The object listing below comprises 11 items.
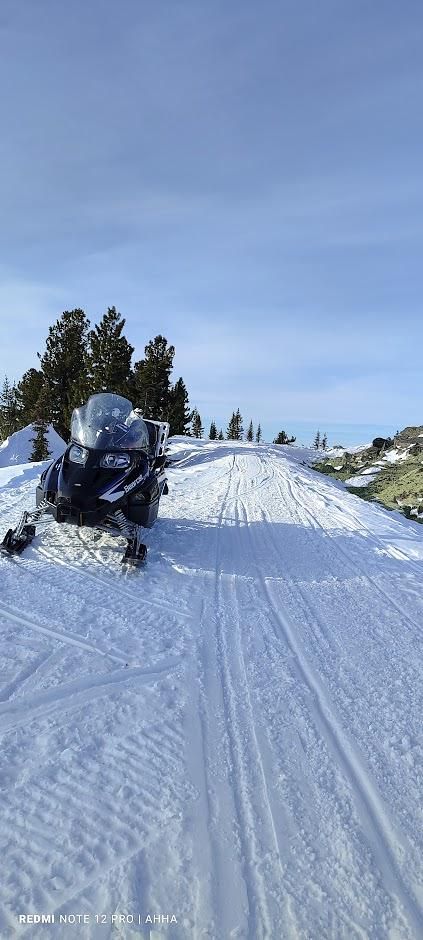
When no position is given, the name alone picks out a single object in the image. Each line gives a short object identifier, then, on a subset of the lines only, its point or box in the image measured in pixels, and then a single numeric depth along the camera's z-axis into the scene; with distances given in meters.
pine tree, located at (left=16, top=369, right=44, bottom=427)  39.16
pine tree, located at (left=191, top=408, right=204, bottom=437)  74.56
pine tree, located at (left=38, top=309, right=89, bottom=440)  36.25
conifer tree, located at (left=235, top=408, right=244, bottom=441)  80.78
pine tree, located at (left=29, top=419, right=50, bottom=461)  31.23
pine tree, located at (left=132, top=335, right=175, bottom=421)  33.97
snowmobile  5.70
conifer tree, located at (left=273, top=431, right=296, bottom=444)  85.00
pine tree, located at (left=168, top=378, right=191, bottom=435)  36.72
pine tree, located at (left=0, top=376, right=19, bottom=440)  48.91
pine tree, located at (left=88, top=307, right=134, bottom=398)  30.45
